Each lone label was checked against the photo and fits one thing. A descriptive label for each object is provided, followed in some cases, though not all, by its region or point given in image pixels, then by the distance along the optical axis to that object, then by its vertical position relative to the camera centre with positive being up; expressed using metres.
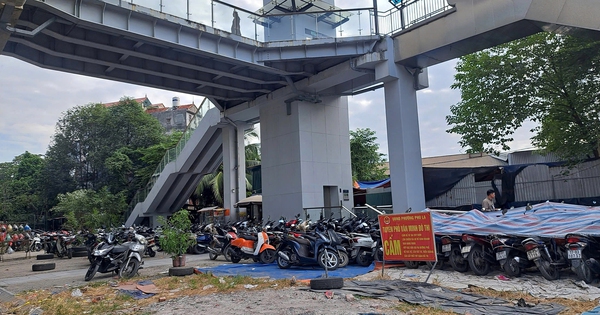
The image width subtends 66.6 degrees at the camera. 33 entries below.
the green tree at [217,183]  33.59 +2.21
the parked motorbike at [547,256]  7.47 -0.97
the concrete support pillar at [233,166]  23.64 +2.34
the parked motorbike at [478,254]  8.41 -0.99
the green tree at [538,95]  14.41 +3.46
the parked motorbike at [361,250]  10.32 -1.00
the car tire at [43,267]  12.80 -1.30
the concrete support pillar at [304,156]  19.67 +2.33
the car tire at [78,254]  17.06 -1.31
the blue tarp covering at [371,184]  22.75 +1.09
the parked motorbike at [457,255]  8.84 -1.06
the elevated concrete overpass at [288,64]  13.45 +5.35
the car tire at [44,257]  17.20 -1.37
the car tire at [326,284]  7.14 -1.19
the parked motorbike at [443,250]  9.07 -0.96
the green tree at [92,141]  38.38 +6.45
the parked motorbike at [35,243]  21.48 -1.05
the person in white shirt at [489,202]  10.91 -0.07
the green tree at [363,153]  33.62 +3.86
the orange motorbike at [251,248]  11.59 -0.96
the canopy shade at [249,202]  22.83 +0.46
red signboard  7.85 -0.59
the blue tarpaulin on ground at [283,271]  9.32 -1.36
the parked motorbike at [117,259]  9.96 -0.94
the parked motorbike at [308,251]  9.91 -0.95
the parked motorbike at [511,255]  7.88 -0.97
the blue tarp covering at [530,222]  7.63 -0.43
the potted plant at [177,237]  10.02 -0.50
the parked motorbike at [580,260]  7.06 -1.01
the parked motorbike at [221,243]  12.62 -0.89
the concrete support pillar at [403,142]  15.80 +2.15
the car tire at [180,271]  9.74 -1.22
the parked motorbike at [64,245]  16.73 -0.94
